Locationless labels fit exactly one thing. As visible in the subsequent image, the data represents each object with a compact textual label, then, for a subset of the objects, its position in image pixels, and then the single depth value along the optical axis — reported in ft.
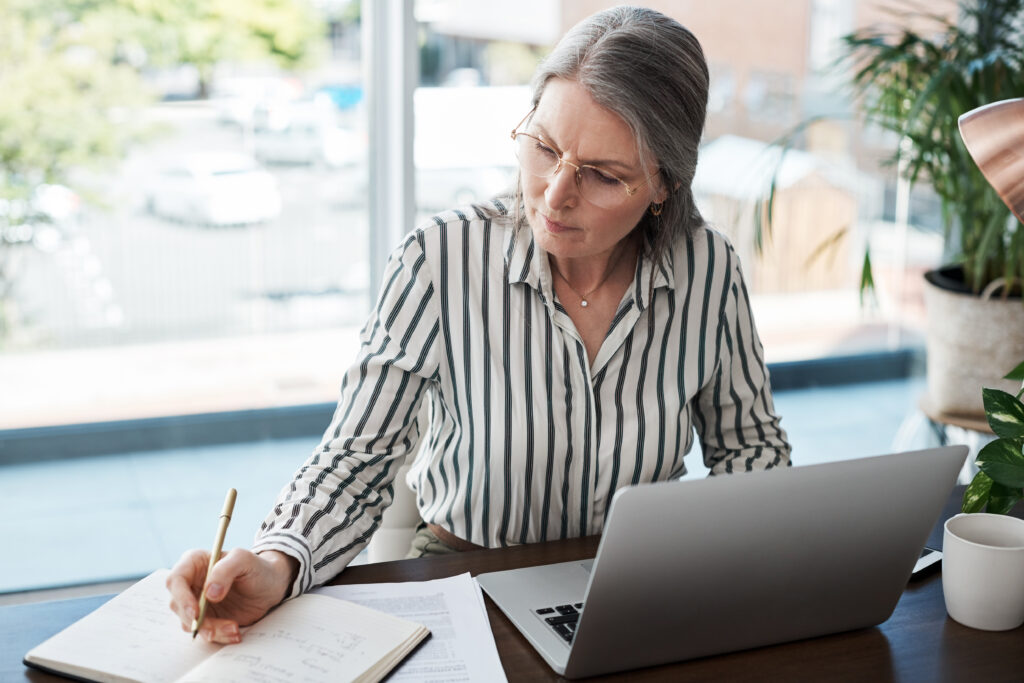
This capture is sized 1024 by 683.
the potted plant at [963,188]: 9.53
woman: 4.63
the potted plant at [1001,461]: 3.90
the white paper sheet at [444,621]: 3.57
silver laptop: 3.27
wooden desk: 3.65
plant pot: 10.20
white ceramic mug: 3.88
